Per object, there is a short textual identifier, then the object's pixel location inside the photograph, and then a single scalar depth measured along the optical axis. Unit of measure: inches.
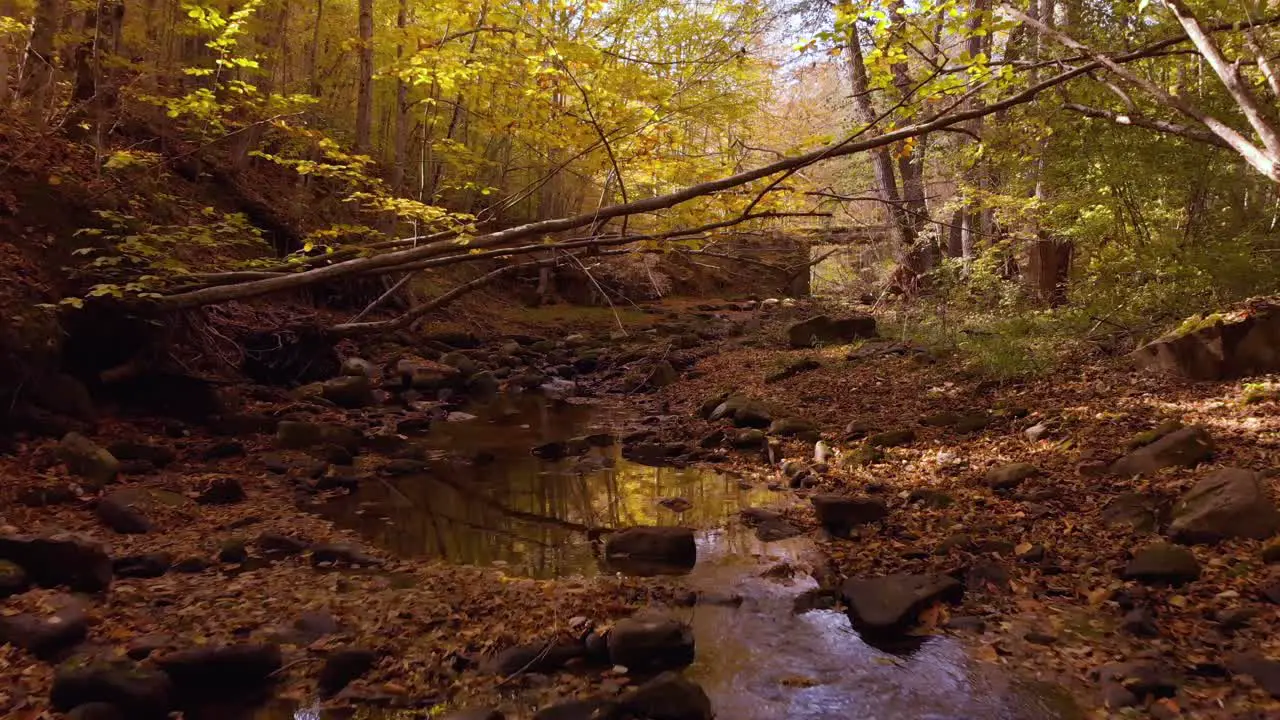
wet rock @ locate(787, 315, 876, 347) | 593.9
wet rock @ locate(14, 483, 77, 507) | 235.9
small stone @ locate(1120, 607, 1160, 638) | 164.2
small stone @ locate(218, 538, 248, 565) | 219.2
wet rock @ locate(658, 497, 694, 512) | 290.5
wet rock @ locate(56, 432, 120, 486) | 267.0
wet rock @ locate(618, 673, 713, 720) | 142.6
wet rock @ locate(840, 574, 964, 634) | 179.5
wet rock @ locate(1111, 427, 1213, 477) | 230.2
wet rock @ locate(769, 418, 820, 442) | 373.4
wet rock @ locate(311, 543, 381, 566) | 226.8
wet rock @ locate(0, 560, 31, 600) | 172.9
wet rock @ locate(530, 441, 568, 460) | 376.2
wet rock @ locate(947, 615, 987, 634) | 177.3
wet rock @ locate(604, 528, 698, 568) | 233.3
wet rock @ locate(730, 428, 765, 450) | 374.6
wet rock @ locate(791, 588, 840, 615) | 195.9
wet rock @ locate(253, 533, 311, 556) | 232.7
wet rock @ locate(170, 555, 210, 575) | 208.4
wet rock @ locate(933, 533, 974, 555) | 218.2
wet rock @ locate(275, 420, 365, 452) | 357.7
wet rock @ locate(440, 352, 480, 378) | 583.6
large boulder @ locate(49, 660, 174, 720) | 135.5
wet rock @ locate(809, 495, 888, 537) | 250.5
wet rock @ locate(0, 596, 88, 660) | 154.0
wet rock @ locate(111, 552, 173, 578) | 203.3
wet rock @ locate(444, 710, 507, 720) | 141.2
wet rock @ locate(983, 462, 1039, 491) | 256.8
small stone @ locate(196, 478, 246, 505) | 273.4
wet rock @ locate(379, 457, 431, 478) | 338.6
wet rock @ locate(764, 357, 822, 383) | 502.6
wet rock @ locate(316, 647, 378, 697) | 154.7
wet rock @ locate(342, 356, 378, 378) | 519.5
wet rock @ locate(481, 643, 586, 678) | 162.2
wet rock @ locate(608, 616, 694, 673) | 165.0
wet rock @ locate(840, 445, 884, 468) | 313.9
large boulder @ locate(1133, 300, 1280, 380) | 284.0
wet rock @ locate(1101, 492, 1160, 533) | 208.4
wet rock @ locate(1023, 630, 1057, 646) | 167.6
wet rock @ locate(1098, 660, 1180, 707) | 141.6
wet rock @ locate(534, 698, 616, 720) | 142.8
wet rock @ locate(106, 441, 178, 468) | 297.6
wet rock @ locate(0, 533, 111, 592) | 183.2
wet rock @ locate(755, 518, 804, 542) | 252.5
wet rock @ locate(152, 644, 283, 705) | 150.9
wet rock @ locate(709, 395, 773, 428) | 412.8
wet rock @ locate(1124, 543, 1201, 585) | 179.0
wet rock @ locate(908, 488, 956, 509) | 253.8
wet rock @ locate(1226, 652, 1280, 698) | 137.0
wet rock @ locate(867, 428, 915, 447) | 330.6
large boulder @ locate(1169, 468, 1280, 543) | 187.6
